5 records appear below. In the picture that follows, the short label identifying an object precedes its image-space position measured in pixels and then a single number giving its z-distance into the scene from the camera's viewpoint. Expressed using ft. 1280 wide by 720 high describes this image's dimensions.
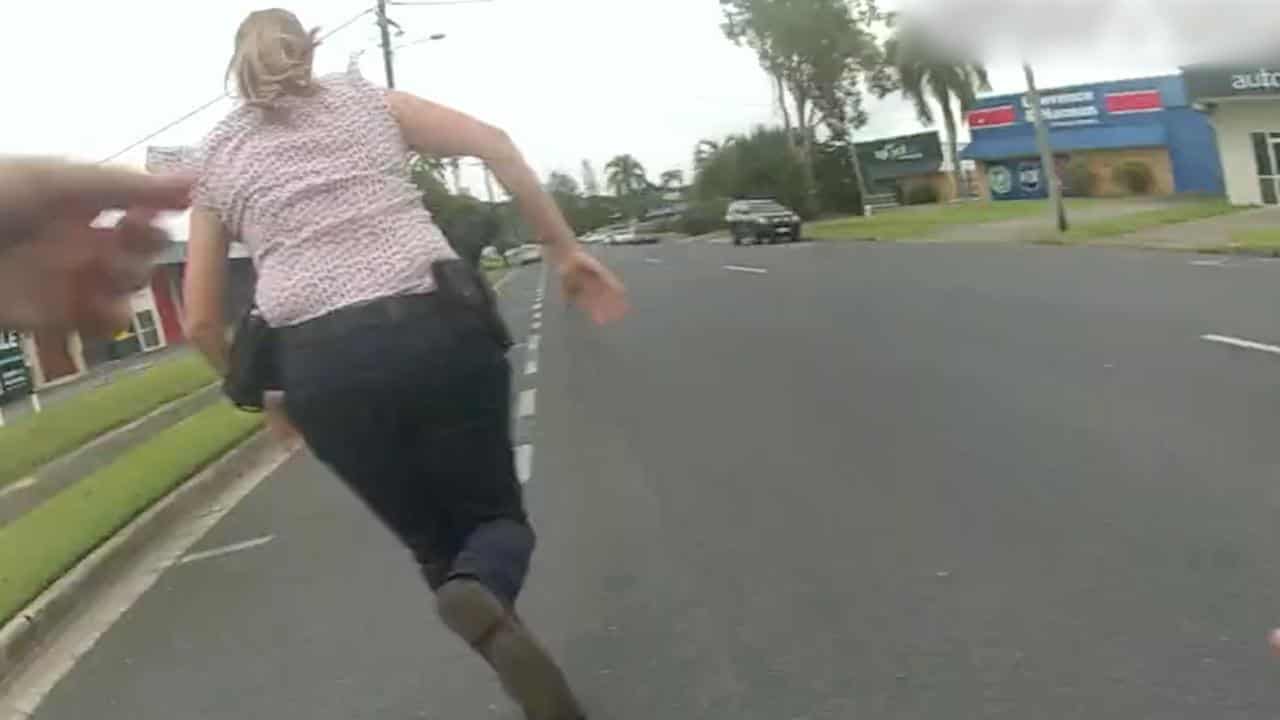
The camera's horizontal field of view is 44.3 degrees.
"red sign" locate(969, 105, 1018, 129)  82.74
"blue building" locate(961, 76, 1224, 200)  62.75
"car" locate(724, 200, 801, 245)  151.23
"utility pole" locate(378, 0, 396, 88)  129.13
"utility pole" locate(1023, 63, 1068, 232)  62.99
